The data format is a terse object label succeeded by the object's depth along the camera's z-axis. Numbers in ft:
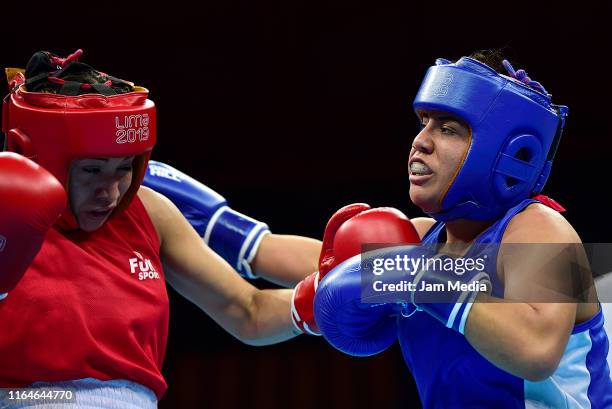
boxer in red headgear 12.41
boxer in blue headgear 12.24
